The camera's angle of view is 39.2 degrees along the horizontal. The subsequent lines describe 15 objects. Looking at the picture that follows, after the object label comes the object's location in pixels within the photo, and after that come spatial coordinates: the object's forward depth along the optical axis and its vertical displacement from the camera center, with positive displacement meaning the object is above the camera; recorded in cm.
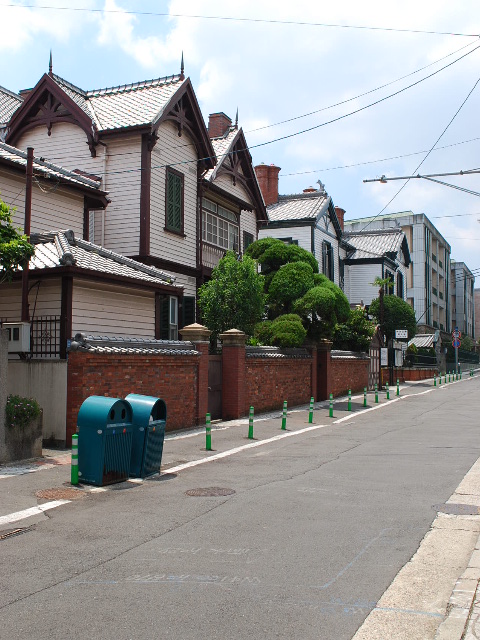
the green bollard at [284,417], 1762 -150
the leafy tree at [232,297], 2138 +200
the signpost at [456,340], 5453 +172
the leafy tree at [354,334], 3381 +134
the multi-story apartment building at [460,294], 9394 +950
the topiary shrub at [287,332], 2347 +100
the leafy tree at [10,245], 1159 +197
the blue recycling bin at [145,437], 1070 -124
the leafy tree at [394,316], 4319 +290
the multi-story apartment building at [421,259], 6744 +1061
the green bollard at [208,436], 1359 -156
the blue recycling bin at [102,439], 987 -119
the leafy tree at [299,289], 2455 +262
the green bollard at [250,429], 1562 -160
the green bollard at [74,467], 987 -159
